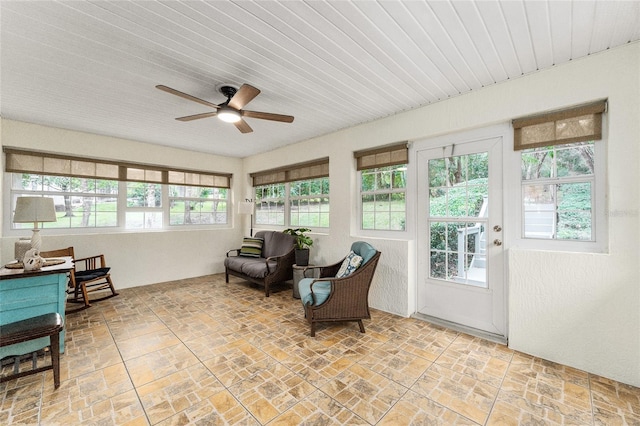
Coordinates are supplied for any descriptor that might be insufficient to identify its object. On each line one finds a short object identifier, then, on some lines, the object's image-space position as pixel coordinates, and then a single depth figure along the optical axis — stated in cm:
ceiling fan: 236
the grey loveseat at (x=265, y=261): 425
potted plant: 432
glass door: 285
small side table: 401
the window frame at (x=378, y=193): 358
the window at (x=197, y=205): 543
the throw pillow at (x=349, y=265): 309
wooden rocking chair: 362
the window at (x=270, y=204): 564
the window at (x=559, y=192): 237
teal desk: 215
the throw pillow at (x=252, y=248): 511
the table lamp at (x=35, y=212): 249
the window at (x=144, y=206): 488
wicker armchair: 285
